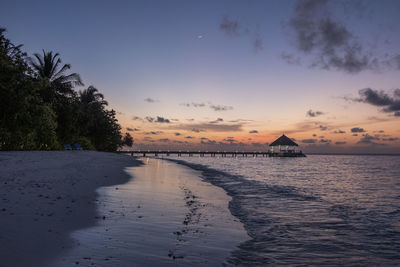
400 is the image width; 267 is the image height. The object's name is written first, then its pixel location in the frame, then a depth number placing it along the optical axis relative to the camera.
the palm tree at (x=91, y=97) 56.50
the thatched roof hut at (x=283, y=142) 125.50
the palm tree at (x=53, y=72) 37.19
